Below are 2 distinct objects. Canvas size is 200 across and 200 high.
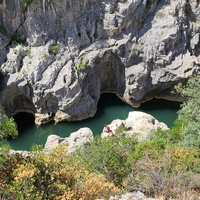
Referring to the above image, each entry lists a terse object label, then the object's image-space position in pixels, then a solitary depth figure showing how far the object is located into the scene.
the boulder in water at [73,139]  20.25
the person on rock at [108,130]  21.12
